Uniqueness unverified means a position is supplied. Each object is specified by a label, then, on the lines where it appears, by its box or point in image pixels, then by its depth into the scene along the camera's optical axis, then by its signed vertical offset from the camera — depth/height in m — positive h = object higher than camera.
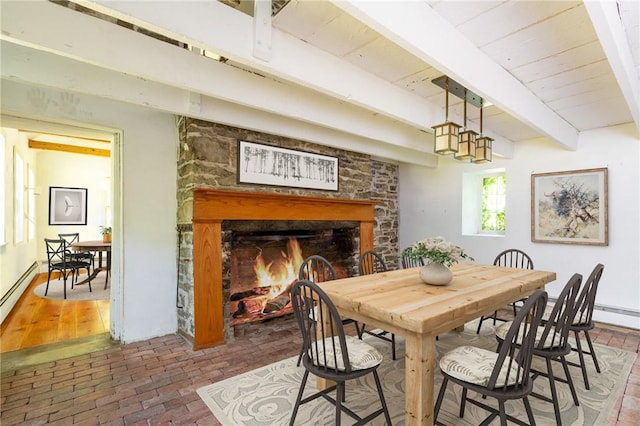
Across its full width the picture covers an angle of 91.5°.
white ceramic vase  2.21 -0.44
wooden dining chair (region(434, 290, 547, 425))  1.42 -0.80
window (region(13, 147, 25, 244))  4.55 +0.21
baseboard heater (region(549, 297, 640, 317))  3.32 -1.05
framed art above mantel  3.19 +0.51
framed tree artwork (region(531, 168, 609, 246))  3.49 +0.08
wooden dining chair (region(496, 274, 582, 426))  1.73 -0.80
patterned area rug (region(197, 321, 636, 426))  1.86 -1.23
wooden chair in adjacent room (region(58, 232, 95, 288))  4.87 -0.73
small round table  4.86 -0.54
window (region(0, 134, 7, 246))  3.74 +0.25
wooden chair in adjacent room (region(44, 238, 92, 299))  4.66 -0.81
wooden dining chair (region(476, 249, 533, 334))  3.20 -0.63
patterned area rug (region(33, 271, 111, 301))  4.67 -1.28
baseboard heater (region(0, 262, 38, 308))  3.78 -1.06
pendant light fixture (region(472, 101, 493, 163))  2.72 +0.58
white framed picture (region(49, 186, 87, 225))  6.87 +0.13
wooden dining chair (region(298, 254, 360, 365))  2.43 -0.75
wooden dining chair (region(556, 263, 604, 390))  2.05 -0.67
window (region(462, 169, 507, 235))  4.54 +0.17
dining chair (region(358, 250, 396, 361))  2.66 -0.62
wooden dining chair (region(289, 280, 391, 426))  1.56 -0.79
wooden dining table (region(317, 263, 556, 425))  1.54 -0.52
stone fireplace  2.84 -0.01
